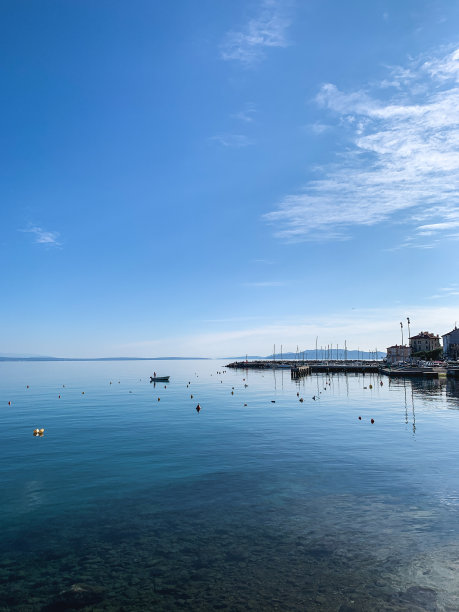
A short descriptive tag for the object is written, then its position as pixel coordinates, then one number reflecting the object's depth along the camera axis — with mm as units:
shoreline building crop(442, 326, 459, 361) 184350
